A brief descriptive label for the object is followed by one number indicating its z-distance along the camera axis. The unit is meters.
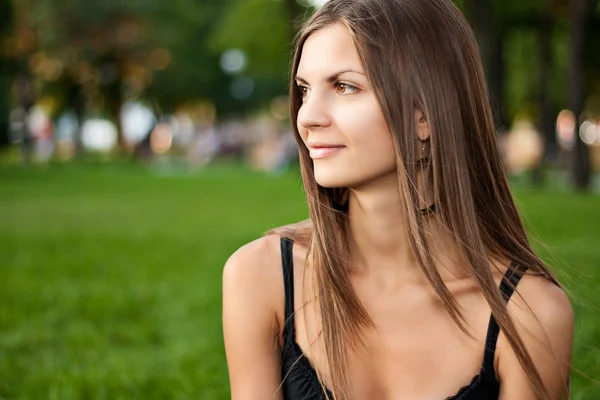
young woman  2.59
